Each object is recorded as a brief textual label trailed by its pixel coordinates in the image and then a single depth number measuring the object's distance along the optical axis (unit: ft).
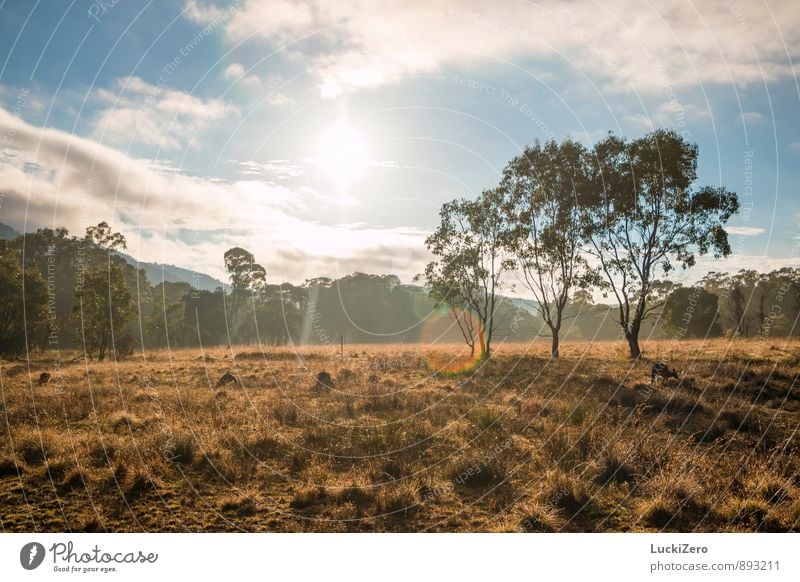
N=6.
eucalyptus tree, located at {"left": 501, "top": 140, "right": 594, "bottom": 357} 93.81
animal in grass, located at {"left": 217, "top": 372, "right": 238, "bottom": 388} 65.51
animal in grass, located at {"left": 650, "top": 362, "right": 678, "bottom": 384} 58.17
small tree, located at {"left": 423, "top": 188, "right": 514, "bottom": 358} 108.17
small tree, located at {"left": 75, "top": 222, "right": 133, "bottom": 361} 107.96
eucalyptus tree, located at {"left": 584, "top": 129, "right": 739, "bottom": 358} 79.00
